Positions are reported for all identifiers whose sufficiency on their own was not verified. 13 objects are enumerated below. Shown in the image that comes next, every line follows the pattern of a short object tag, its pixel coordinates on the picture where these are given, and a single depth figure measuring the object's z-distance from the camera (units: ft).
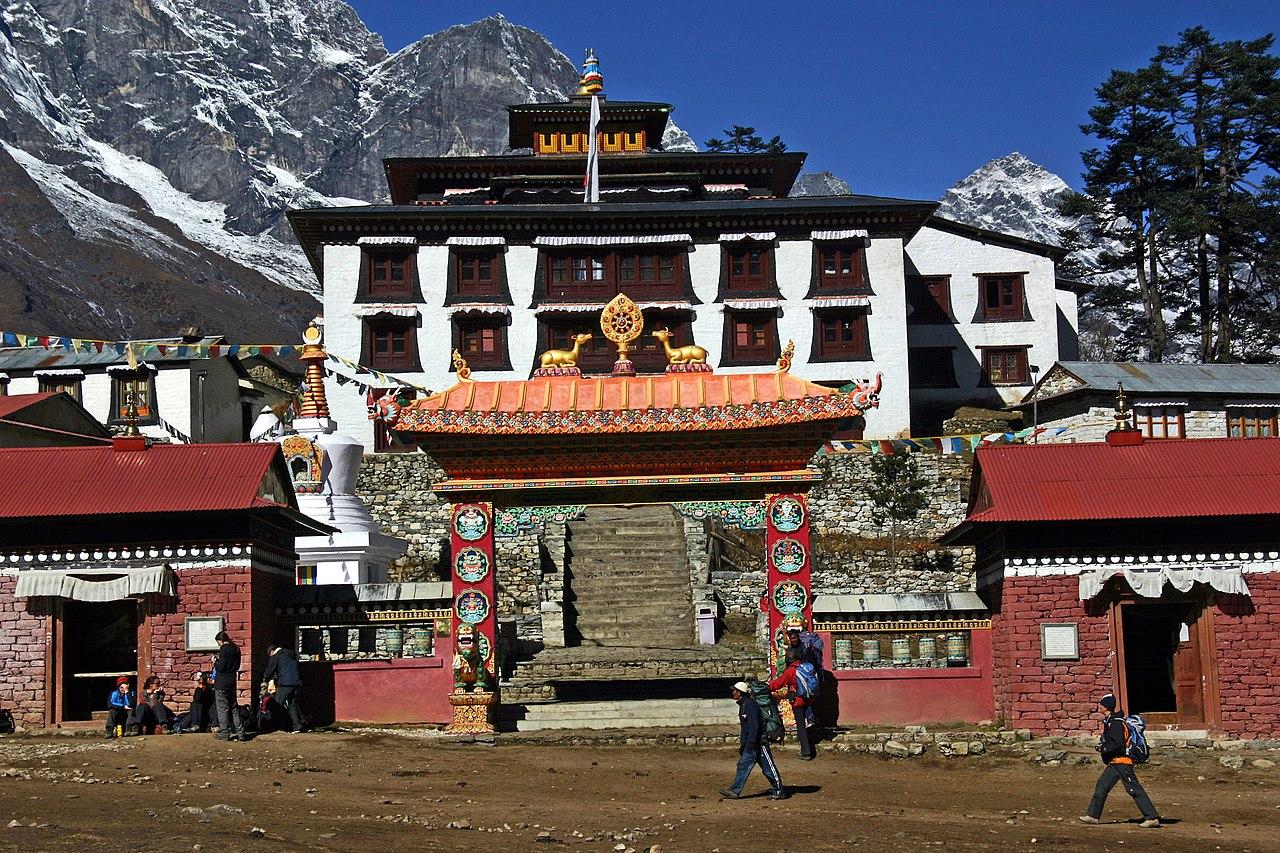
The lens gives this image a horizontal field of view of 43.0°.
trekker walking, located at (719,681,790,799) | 59.21
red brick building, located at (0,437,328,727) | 78.18
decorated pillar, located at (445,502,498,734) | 80.74
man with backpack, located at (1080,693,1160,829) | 57.00
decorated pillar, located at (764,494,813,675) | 80.59
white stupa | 104.22
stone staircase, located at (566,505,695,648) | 114.73
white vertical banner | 200.03
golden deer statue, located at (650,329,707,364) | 83.44
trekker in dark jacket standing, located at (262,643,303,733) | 76.54
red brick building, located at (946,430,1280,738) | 77.36
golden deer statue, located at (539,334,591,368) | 83.76
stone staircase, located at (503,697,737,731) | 81.25
